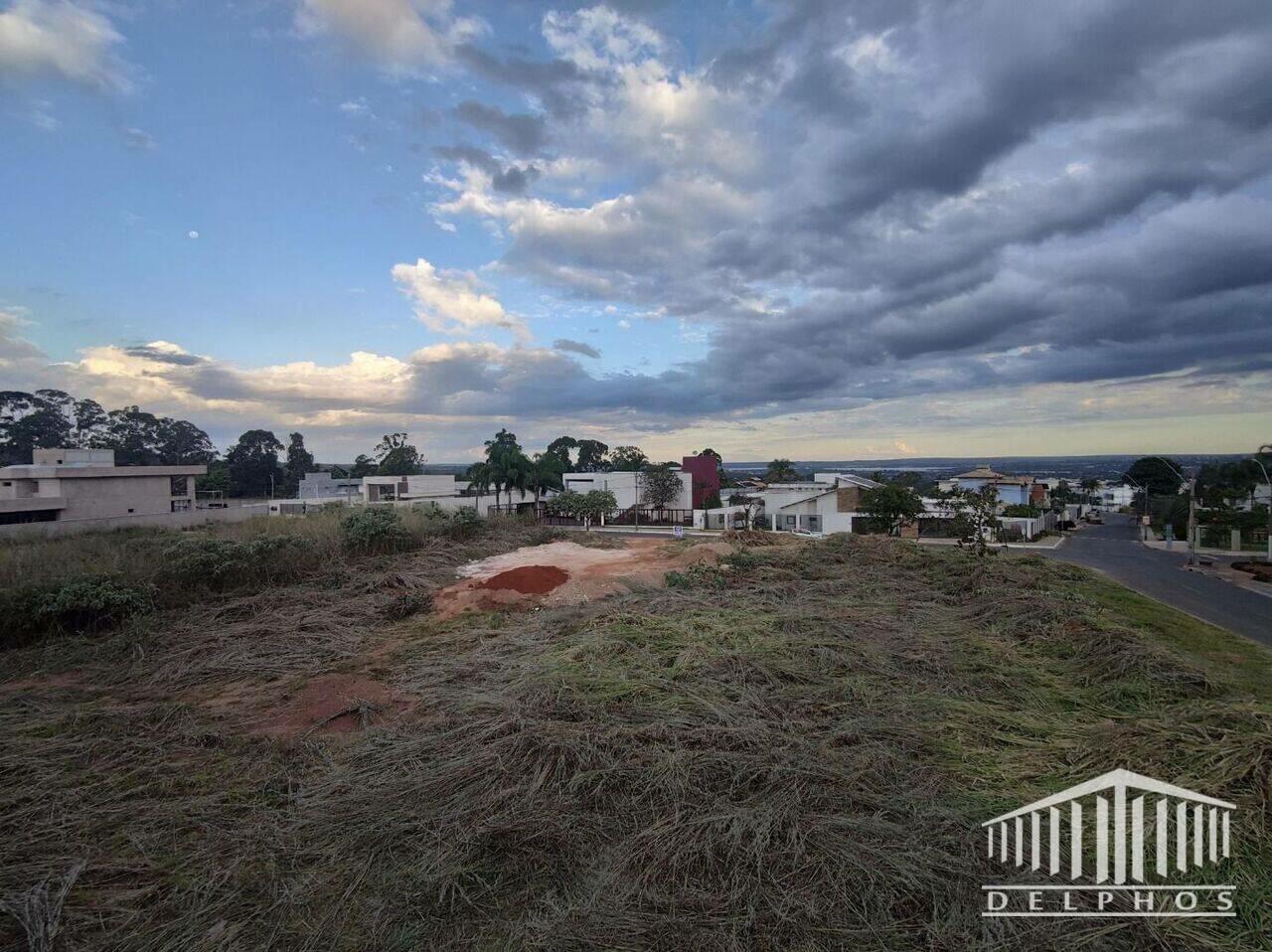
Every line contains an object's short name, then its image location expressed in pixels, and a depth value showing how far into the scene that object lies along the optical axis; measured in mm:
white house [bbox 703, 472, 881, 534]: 33531
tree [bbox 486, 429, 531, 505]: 36562
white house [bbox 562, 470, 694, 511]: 45438
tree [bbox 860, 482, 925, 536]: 27438
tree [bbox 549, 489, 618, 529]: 38188
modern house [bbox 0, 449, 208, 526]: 25100
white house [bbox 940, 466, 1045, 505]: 49059
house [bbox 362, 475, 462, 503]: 43562
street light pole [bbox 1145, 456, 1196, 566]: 20556
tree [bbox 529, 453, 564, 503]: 39631
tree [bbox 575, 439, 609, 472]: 79750
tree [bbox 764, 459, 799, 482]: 65562
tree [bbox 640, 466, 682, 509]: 44344
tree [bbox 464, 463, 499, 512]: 36562
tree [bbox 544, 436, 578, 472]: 75688
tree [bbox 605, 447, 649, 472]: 71588
